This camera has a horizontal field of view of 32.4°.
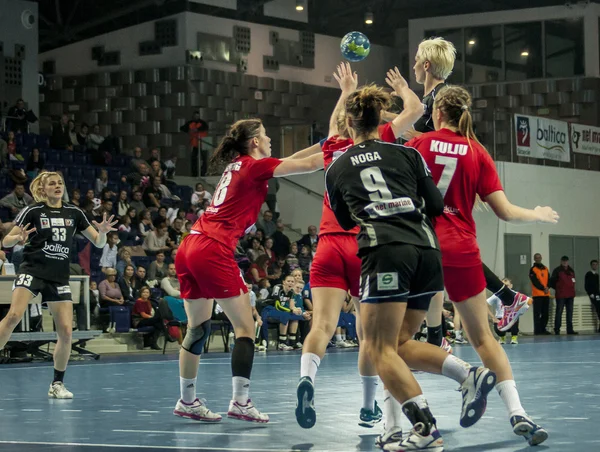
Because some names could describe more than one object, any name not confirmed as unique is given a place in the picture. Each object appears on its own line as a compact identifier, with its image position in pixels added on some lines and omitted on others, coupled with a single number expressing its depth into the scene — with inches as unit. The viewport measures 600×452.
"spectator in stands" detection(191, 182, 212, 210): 954.1
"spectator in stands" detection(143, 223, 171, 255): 834.8
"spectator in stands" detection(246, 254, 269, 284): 836.0
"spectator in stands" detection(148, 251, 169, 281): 775.1
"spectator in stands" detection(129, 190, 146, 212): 893.2
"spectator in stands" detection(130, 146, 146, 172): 965.8
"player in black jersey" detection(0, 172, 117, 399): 383.9
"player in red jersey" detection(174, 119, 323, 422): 281.1
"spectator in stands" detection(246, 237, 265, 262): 870.4
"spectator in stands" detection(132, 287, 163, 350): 726.5
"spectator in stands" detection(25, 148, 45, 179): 873.5
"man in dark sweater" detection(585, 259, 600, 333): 1040.8
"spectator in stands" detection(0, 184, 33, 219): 765.3
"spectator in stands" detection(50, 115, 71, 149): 984.9
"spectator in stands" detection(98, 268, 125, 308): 721.6
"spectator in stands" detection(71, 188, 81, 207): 807.1
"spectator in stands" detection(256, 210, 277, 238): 964.0
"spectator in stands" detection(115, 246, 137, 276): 759.1
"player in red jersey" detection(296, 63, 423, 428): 247.1
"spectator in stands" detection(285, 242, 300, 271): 882.8
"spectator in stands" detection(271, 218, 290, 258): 951.6
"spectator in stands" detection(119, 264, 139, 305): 734.5
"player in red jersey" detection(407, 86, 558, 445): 233.6
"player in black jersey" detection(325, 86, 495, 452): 209.3
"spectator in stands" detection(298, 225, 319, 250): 955.3
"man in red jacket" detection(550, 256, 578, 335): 1008.2
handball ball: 335.3
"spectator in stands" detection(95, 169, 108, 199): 894.4
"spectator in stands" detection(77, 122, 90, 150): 1014.9
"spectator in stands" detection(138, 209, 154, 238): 846.5
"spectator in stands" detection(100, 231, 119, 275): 768.6
